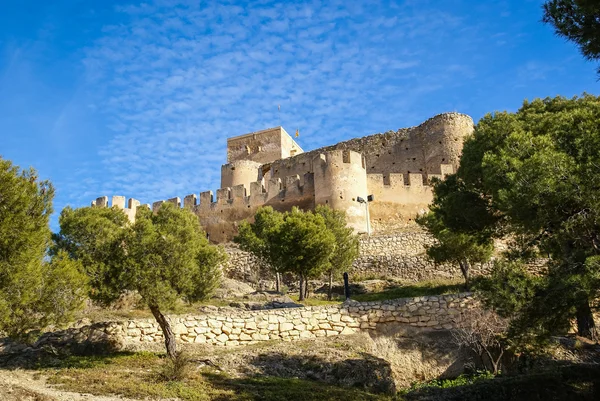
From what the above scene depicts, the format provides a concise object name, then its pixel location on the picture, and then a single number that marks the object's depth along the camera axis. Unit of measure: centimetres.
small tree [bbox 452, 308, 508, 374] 1597
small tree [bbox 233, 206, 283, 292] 2578
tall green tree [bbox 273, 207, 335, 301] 2438
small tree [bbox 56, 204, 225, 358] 1529
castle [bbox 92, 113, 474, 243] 3631
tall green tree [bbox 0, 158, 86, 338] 1213
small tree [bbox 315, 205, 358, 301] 2667
